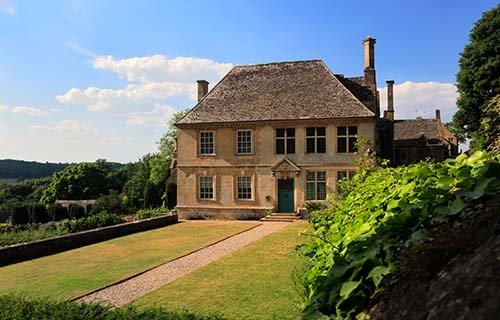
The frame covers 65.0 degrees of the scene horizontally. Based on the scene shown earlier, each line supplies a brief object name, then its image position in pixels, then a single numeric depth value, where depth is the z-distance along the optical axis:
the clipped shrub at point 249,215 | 29.80
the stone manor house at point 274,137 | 28.72
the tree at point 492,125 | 9.59
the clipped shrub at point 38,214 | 33.16
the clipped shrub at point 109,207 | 38.78
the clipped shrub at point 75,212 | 35.64
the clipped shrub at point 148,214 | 31.02
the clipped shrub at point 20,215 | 32.84
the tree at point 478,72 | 32.97
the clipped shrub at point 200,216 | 31.00
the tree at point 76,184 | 71.56
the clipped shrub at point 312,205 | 26.70
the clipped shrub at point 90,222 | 23.70
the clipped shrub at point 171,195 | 37.91
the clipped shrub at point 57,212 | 34.53
